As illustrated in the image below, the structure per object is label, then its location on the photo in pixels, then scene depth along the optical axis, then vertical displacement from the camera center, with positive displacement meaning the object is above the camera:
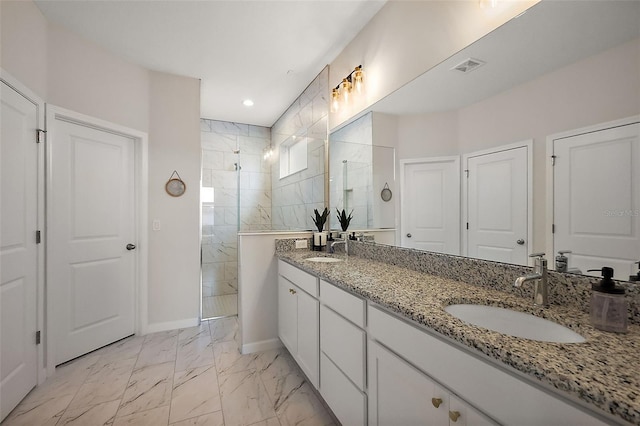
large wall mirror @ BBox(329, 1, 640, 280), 0.88 +0.28
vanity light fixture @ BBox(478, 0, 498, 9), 1.31 +0.98
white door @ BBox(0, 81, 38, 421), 1.67 -0.22
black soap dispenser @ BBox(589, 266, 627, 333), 0.77 -0.25
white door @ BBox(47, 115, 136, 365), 2.24 -0.21
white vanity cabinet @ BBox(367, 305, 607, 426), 0.62 -0.47
